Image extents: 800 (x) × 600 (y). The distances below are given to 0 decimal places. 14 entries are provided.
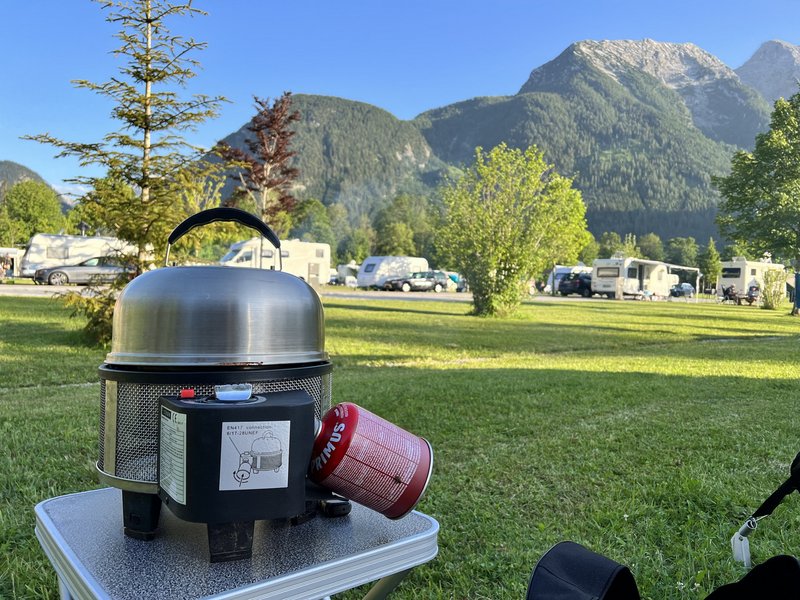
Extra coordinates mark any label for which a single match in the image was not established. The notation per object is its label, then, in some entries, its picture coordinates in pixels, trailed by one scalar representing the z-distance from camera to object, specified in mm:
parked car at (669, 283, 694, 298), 52219
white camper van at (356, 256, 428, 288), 44000
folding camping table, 1149
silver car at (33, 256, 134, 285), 25312
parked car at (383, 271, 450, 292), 42875
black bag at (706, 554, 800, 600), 1241
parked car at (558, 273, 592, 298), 44062
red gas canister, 1249
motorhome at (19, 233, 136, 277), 31375
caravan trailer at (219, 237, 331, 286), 30766
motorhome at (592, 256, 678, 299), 41781
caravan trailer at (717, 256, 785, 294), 43844
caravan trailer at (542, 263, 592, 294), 53031
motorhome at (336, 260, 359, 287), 57531
